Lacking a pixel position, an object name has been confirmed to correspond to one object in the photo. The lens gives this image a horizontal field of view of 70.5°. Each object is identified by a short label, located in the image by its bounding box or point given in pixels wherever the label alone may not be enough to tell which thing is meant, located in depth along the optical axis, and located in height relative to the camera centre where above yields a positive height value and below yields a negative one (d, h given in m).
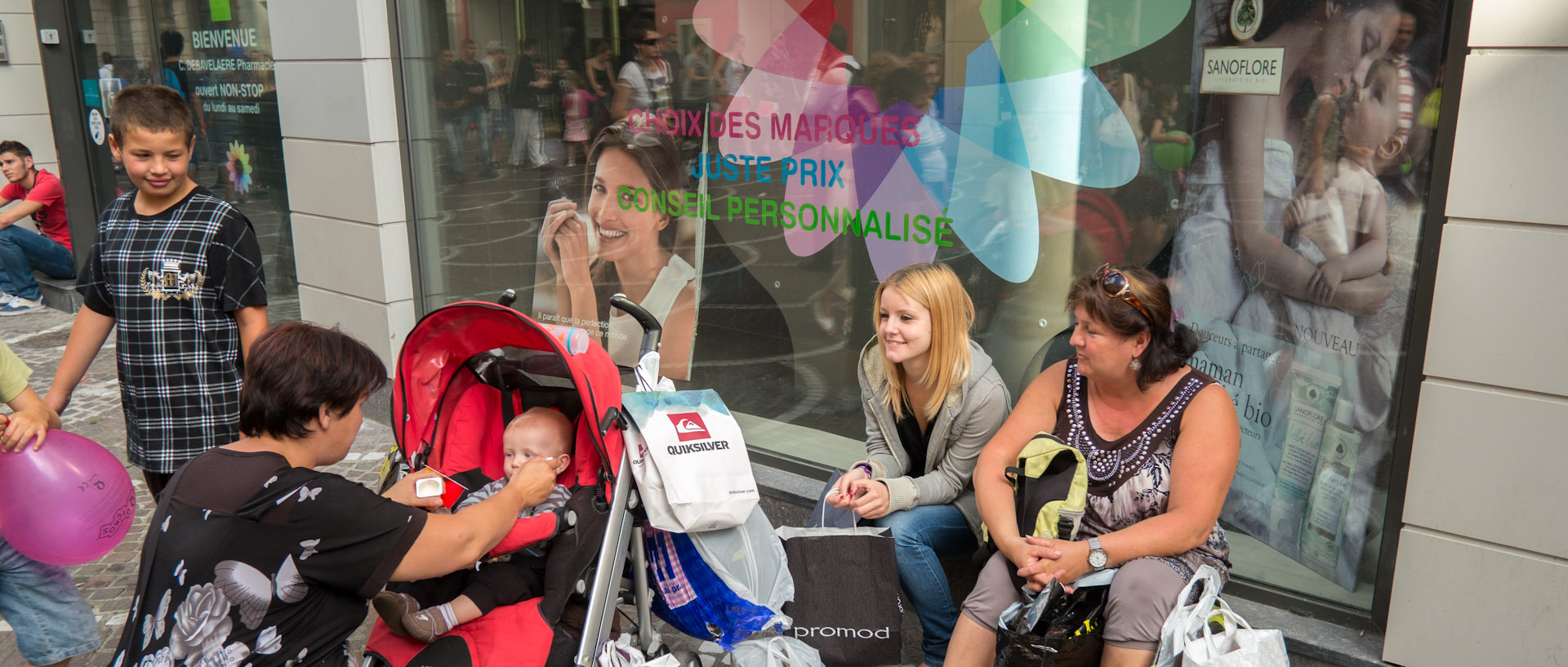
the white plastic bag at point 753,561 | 3.05 -1.35
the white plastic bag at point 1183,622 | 2.70 -1.33
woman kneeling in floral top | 2.22 -0.93
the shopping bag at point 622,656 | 2.91 -1.54
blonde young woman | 3.47 -1.14
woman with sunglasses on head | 2.87 -1.08
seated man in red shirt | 9.48 -1.43
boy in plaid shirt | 3.41 -0.70
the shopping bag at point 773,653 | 3.20 -1.66
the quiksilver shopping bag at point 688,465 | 2.88 -1.02
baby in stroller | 2.72 -1.29
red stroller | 2.79 -1.07
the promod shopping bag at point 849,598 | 3.35 -1.56
